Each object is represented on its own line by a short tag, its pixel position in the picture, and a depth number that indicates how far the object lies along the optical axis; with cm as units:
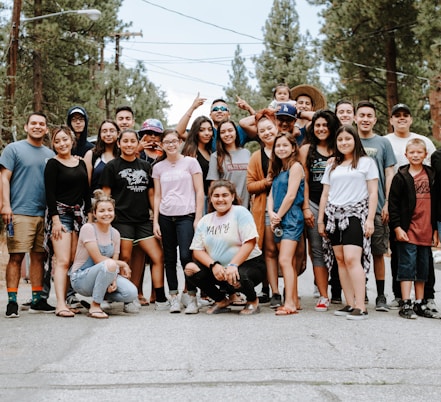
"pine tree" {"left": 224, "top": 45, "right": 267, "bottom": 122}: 4432
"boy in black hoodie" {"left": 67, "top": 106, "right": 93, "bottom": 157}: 775
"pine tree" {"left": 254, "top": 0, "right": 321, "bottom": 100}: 3847
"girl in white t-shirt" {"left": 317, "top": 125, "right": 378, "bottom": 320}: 652
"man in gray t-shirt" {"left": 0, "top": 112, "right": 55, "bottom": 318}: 677
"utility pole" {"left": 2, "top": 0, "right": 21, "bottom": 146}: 1623
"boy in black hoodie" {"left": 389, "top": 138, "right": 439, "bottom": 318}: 679
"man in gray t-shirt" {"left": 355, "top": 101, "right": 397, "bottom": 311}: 714
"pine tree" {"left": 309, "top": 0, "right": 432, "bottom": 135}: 2269
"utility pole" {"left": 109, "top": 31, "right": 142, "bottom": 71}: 3055
